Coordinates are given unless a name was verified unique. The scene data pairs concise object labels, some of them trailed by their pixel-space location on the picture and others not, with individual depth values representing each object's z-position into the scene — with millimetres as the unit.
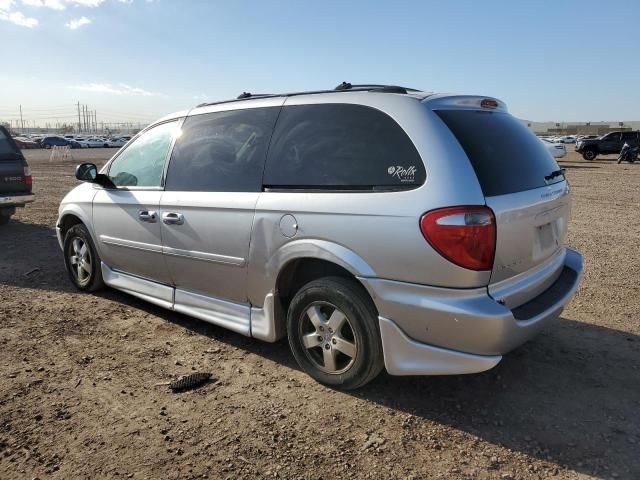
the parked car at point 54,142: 57062
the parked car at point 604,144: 31016
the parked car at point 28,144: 55500
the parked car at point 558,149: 28906
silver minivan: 2768
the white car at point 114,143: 61812
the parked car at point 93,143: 60875
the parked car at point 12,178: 8883
